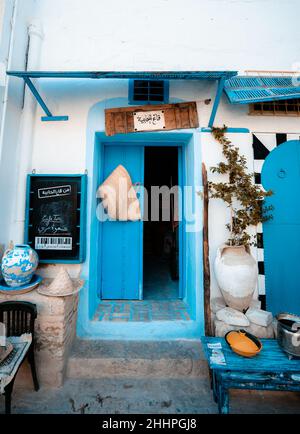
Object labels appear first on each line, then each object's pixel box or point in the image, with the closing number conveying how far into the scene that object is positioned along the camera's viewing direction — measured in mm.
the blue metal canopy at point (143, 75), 2461
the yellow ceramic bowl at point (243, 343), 2068
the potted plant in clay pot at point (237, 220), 2539
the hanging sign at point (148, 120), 3113
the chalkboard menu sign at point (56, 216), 2906
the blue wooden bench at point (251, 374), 1905
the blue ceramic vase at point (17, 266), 2326
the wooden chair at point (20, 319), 2166
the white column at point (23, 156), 2936
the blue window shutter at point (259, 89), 2767
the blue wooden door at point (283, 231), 2988
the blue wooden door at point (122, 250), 3471
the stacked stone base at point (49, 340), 2271
